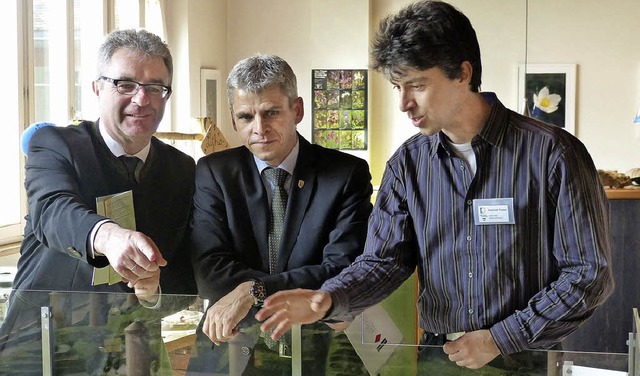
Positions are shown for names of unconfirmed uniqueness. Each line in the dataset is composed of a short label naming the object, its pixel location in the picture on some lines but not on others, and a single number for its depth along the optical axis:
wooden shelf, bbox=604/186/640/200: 5.22
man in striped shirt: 1.93
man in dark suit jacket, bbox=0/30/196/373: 2.28
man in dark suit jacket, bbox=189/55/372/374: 2.34
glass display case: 1.82
